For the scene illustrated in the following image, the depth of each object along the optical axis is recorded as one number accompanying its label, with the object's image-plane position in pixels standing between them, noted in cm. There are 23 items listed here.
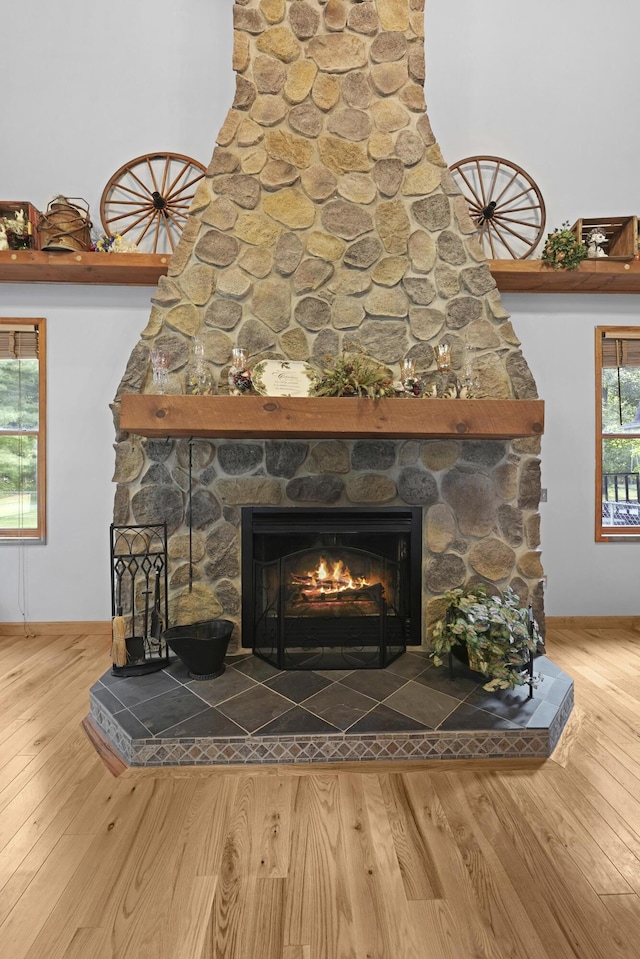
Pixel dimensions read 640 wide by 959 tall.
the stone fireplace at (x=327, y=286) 255
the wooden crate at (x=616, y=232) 308
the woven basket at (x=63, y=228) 292
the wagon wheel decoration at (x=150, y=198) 322
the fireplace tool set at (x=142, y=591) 249
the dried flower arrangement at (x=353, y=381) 230
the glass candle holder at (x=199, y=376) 239
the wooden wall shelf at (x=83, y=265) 294
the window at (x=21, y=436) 331
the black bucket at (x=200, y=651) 227
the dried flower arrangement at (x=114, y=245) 300
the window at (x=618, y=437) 350
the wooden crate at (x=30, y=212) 300
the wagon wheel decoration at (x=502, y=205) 335
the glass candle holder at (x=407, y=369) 247
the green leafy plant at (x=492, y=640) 219
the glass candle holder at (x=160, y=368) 231
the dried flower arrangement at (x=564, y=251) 302
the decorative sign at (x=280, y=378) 239
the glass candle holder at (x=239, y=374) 238
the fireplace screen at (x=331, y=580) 261
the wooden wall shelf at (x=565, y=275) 309
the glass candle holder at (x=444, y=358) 251
